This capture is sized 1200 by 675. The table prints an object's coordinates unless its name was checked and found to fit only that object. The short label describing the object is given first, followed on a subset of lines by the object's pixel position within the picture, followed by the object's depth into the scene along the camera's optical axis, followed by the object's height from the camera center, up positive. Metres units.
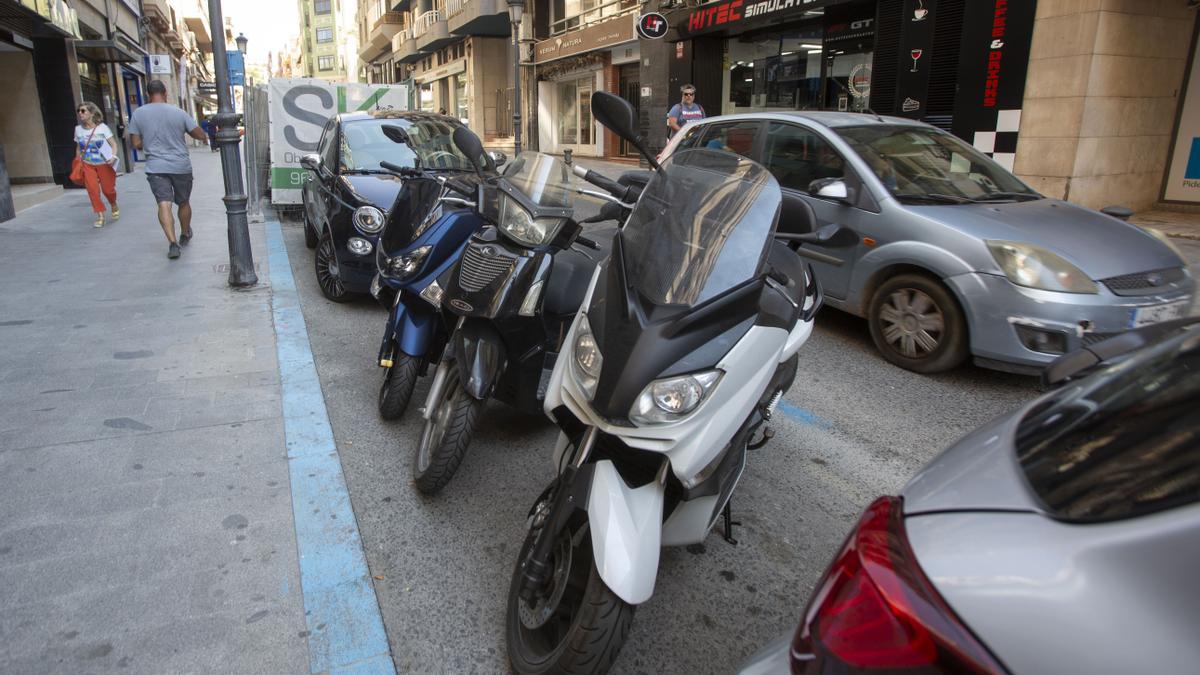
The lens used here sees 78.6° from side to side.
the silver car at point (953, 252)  4.22 -0.62
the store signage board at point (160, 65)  27.32 +2.93
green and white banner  11.17 +0.38
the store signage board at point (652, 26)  17.83 +2.87
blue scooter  3.85 -0.62
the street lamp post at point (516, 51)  17.73 +2.29
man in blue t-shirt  13.20 +0.62
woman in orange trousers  10.56 -0.13
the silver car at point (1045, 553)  0.81 -0.49
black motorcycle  3.15 -0.69
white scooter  2.06 -0.73
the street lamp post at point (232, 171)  6.74 -0.24
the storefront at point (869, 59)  10.72 +1.63
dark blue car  6.32 -0.32
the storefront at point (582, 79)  22.38 +2.27
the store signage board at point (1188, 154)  10.42 -0.05
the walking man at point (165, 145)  8.20 -0.01
